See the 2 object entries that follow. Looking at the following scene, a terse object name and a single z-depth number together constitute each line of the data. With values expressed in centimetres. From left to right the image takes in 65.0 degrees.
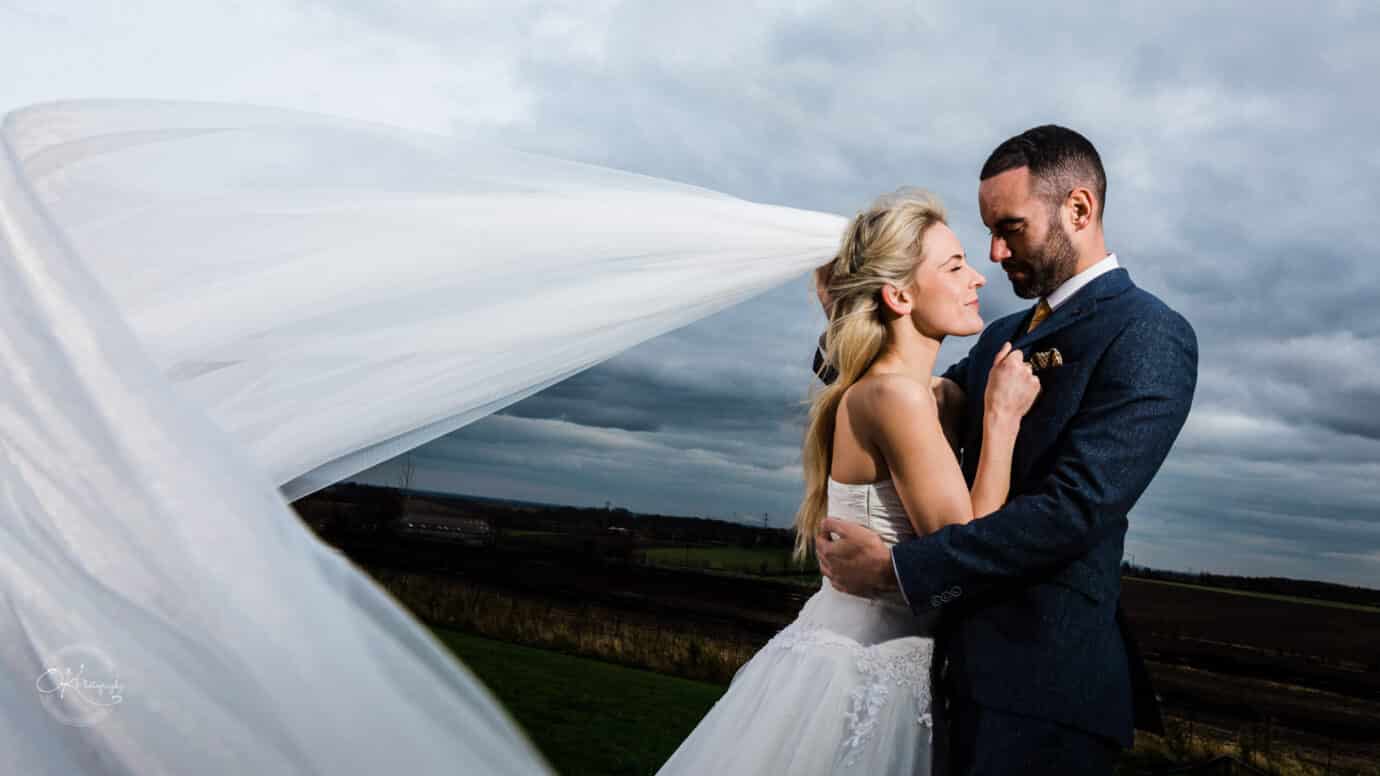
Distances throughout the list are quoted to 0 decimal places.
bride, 326
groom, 298
